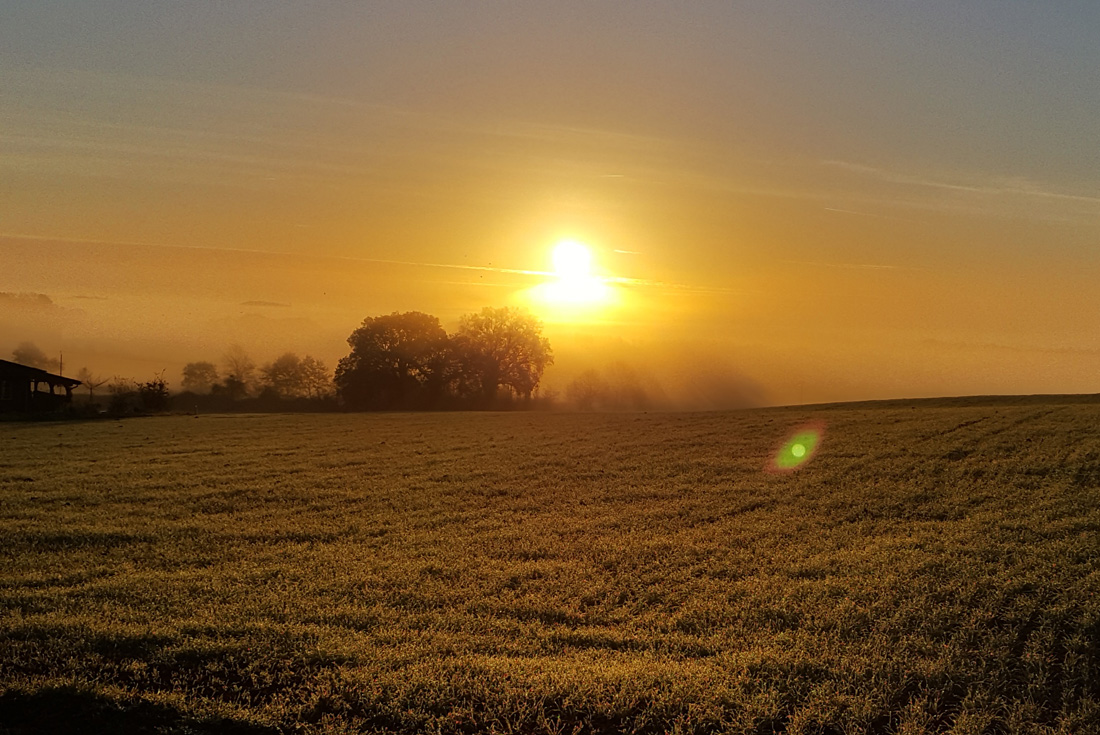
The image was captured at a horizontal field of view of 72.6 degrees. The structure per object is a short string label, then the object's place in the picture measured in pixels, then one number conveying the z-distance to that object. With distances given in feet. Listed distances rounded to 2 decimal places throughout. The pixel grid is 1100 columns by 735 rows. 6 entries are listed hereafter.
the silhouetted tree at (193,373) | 339.28
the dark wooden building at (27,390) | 229.25
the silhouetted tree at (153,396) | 234.79
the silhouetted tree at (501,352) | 297.74
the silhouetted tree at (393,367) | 294.25
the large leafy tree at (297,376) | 361.51
